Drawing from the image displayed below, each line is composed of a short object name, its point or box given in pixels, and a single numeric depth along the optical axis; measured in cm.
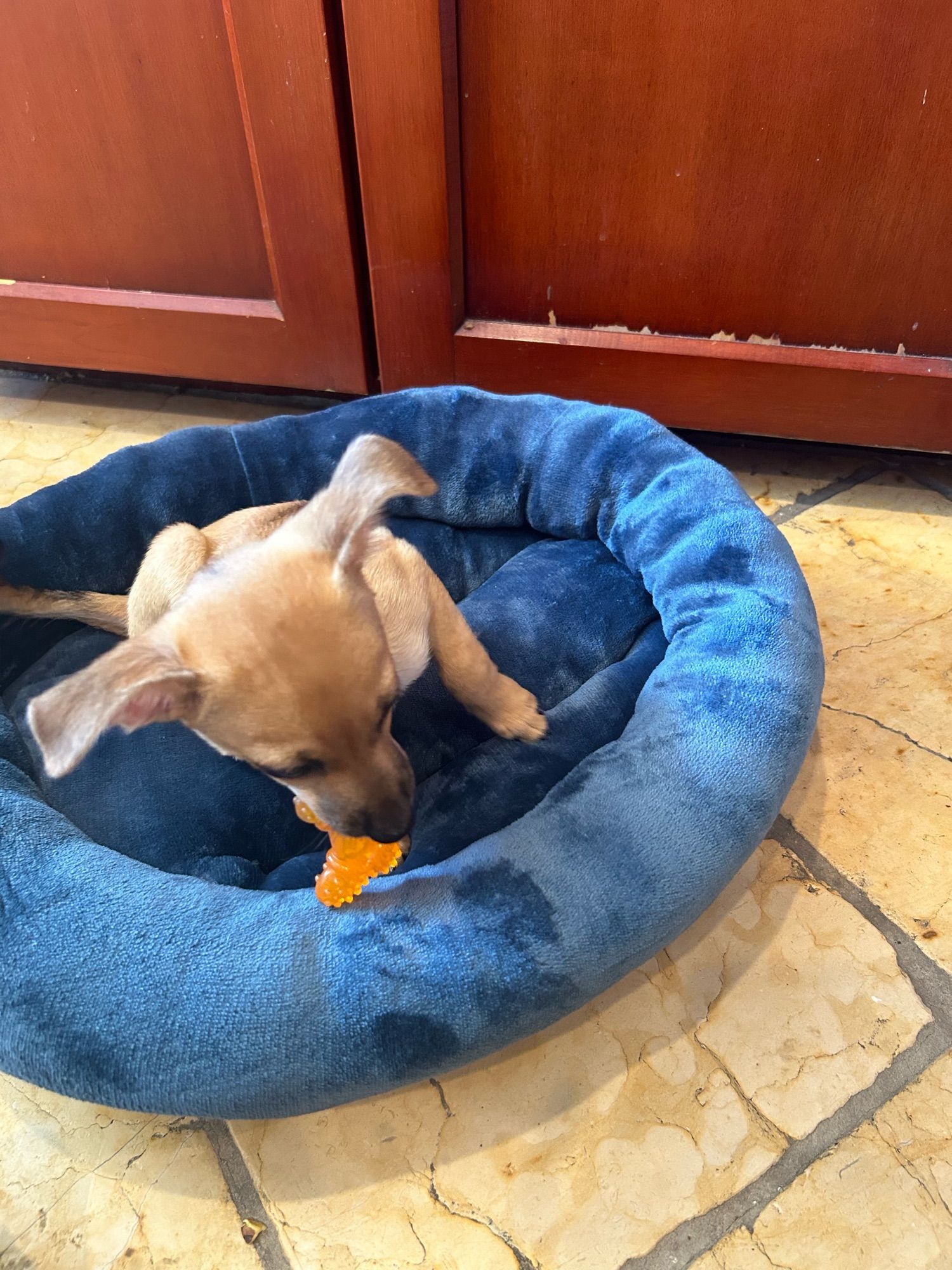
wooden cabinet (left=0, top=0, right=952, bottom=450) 65
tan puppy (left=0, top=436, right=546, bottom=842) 43
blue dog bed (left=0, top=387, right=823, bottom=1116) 44
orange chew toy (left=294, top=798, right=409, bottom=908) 49
